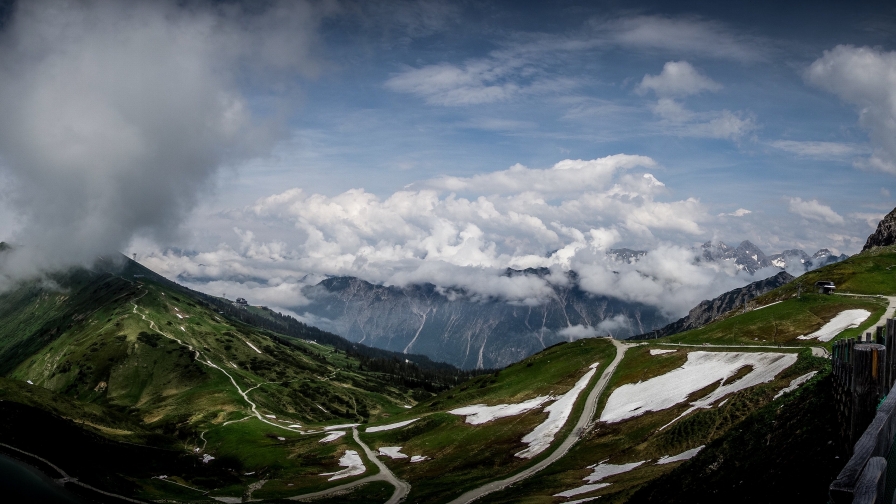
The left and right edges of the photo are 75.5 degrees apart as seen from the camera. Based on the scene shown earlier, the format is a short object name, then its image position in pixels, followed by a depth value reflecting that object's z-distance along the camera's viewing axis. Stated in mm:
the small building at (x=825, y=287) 154000
